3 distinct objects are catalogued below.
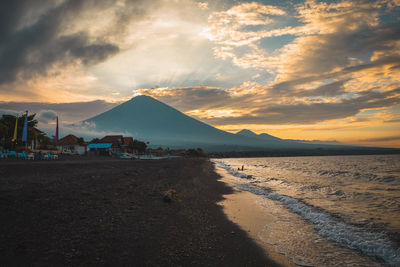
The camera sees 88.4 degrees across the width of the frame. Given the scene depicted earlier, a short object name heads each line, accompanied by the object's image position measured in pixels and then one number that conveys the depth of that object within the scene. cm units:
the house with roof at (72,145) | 6819
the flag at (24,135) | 3753
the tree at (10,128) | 4236
